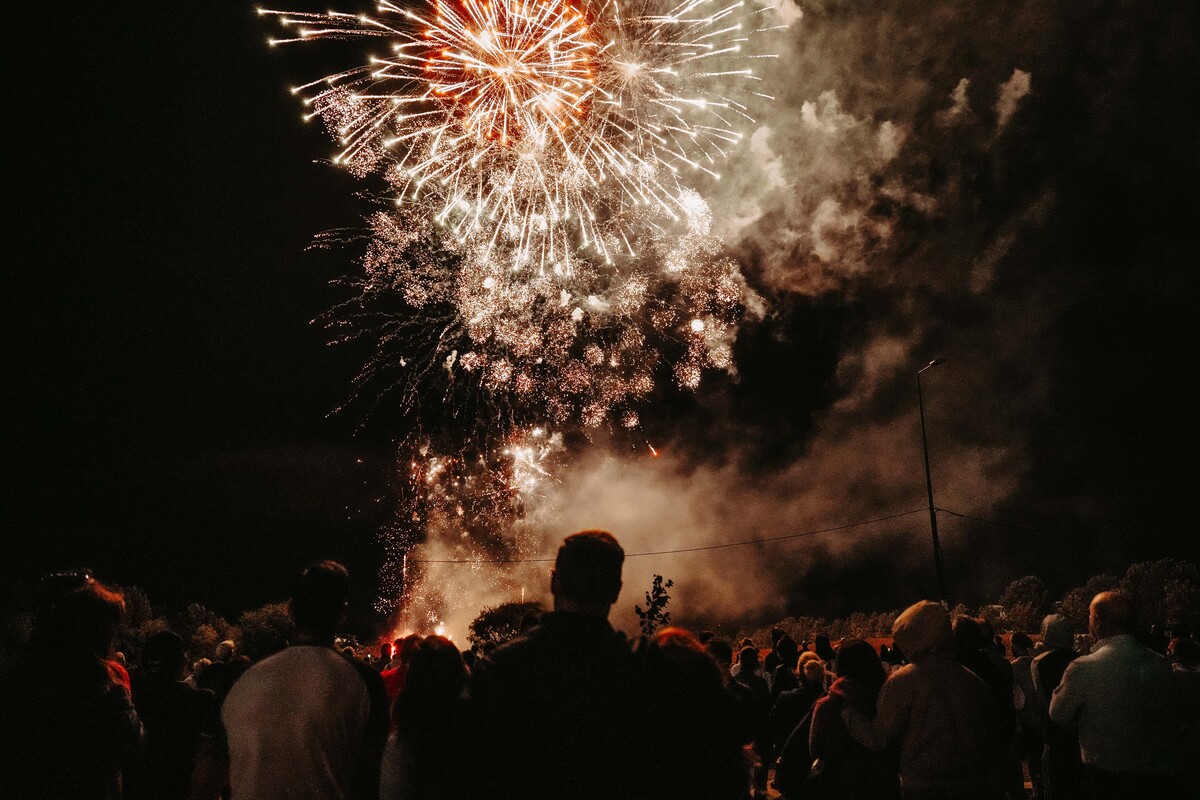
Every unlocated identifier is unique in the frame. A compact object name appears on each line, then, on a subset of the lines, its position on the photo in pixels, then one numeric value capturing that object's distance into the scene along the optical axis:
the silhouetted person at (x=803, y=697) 6.69
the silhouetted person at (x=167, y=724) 4.58
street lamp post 19.42
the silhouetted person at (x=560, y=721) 2.44
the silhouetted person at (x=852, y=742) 4.25
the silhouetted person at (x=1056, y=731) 5.54
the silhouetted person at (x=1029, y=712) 5.84
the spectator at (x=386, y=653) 14.43
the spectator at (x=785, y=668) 8.45
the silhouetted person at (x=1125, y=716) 4.45
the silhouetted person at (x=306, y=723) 3.18
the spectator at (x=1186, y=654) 7.62
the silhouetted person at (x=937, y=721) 3.96
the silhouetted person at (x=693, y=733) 2.54
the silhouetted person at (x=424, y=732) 3.76
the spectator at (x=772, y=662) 9.69
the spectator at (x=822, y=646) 8.49
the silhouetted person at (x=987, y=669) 5.47
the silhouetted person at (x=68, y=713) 3.32
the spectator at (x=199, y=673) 6.86
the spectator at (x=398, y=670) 6.00
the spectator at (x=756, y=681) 7.76
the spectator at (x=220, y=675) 6.32
